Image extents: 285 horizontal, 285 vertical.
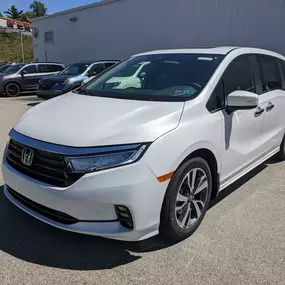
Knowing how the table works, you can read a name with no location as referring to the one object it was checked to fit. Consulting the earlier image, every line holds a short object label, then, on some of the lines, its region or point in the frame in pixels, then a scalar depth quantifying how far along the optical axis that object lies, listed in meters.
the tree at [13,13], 83.60
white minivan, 2.48
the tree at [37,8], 90.44
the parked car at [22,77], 14.57
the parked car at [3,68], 16.00
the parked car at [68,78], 11.48
